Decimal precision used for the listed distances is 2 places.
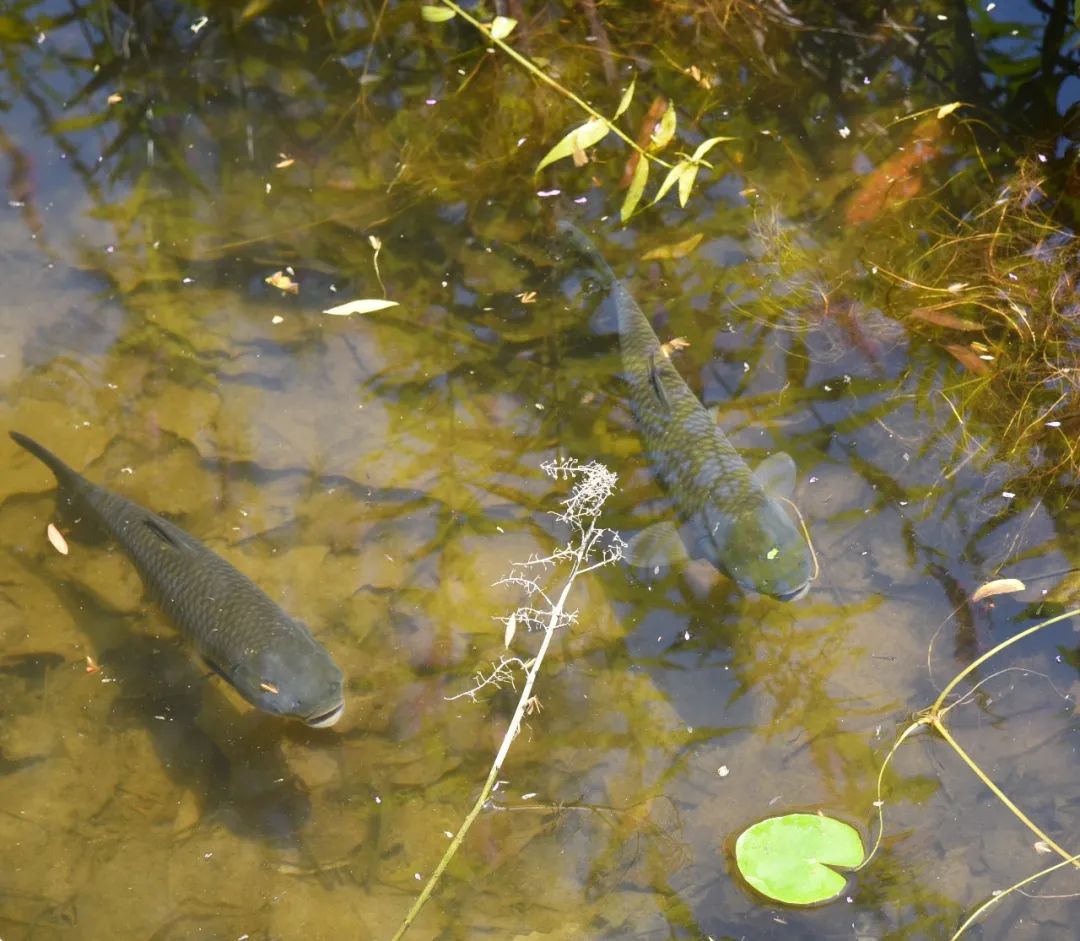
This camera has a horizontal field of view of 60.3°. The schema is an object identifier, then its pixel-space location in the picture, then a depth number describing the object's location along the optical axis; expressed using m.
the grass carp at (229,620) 3.37
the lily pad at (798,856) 3.29
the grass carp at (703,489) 3.62
